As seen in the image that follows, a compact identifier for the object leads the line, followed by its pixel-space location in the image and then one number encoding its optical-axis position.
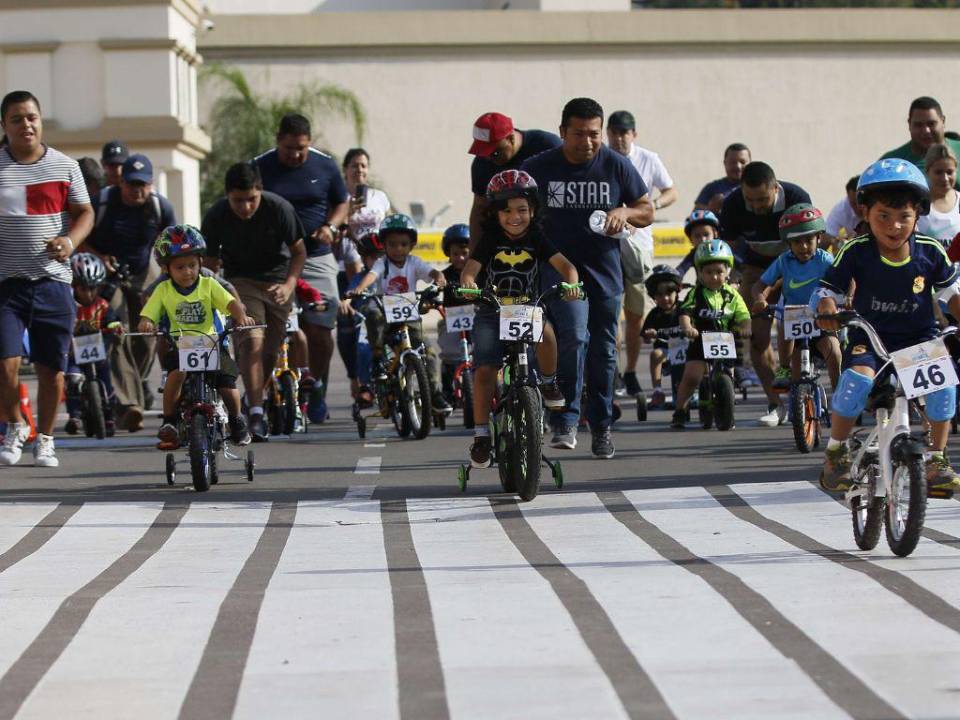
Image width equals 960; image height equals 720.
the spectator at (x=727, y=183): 19.22
